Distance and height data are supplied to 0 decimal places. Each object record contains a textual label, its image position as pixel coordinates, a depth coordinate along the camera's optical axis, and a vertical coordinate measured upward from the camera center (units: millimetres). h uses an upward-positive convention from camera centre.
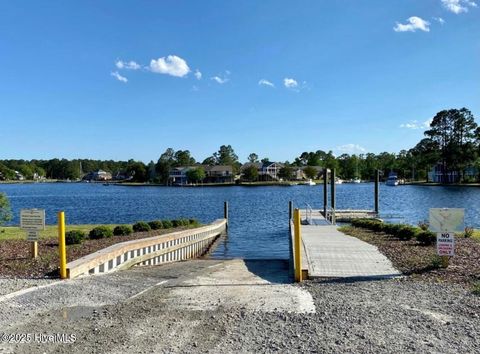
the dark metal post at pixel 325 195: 31122 -1474
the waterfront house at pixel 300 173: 167000 +874
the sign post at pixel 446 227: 9203 -1068
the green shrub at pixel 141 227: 18525 -2090
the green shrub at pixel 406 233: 14391 -1882
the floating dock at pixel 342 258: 9219 -2059
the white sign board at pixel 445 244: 9156 -1413
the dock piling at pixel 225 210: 32744 -2501
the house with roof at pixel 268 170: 159375 +1991
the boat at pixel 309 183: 155250 -2676
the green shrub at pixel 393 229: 15802 -1998
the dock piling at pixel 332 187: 30222 -832
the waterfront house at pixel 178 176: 158875 +1
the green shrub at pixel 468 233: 16022 -2120
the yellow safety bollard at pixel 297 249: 8688 -1452
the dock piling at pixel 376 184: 36288 -793
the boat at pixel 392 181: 133750 -1830
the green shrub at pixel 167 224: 20922 -2246
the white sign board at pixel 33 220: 10570 -1013
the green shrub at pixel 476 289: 7248 -1887
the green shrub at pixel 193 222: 24405 -2542
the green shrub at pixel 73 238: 13231 -1799
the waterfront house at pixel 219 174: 160625 +613
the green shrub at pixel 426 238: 12711 -1792
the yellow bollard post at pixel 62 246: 8751 -1370
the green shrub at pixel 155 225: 19859 -2162
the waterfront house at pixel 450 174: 114056 +100
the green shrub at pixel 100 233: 14922 -1873
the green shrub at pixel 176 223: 22275 -2338
